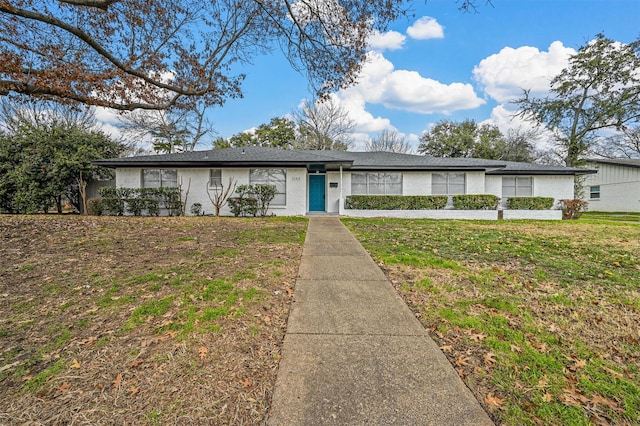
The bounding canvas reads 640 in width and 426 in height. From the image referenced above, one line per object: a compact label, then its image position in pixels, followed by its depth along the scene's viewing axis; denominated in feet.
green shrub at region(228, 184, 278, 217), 45.75
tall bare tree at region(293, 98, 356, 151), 97.71
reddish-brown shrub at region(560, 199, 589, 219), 50.62
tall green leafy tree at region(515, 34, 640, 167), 77.82
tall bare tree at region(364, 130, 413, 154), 125.29
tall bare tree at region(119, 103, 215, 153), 89.92
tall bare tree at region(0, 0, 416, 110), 22.24
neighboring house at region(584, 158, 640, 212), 71.26
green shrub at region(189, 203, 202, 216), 47.80
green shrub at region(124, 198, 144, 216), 45.78
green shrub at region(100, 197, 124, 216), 45.65
